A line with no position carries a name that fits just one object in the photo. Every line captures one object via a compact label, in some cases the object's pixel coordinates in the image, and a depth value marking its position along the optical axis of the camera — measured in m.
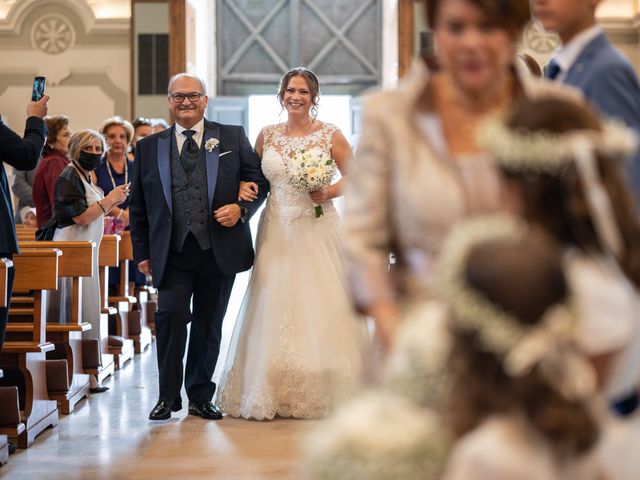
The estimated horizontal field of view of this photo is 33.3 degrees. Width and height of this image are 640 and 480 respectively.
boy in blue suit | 2.91
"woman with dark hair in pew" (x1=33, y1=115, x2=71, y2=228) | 8.12
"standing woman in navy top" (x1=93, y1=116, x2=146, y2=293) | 9.12
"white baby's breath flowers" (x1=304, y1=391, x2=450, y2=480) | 1.93
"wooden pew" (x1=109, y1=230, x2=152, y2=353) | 8.84
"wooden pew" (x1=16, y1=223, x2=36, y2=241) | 9.09
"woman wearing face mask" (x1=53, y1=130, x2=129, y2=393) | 7.48
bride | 6.26
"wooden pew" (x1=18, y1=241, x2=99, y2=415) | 6.70
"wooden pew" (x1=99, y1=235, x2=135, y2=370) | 7.78
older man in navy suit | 6.16
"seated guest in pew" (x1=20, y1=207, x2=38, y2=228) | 12.30
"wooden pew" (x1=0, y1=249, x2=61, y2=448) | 5.65
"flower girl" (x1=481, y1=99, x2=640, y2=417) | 1.95
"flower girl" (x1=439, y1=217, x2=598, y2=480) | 1.82
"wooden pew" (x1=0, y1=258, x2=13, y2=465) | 4.95
